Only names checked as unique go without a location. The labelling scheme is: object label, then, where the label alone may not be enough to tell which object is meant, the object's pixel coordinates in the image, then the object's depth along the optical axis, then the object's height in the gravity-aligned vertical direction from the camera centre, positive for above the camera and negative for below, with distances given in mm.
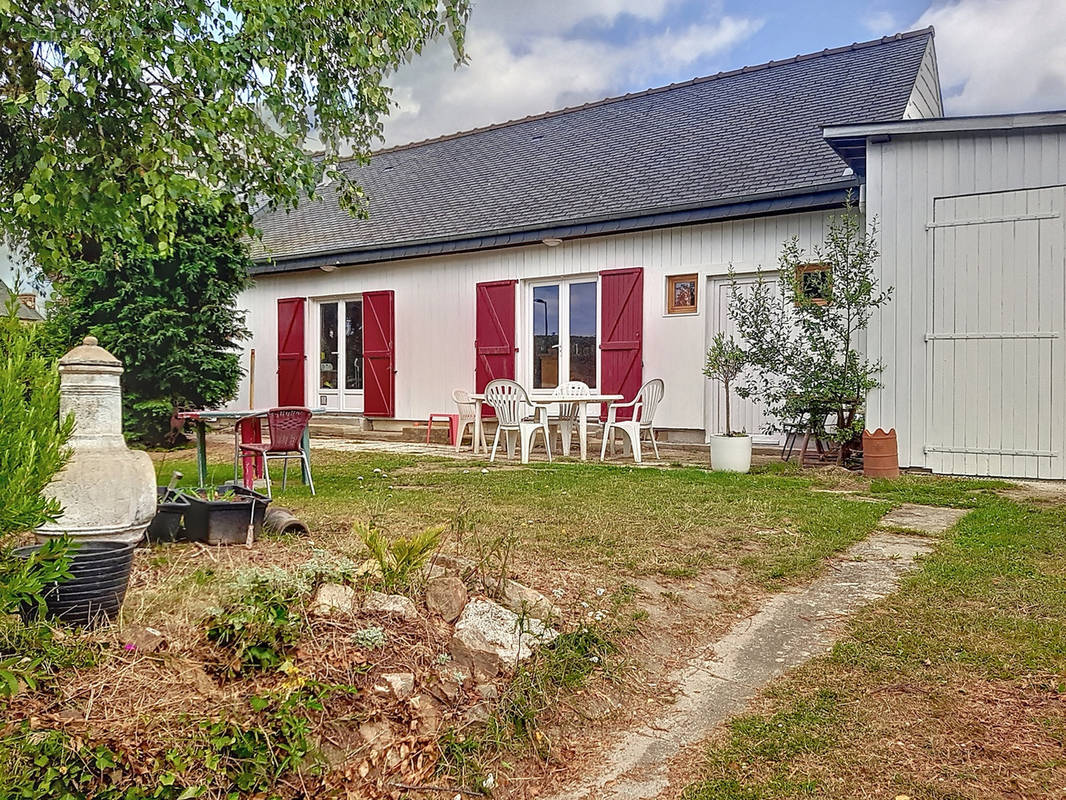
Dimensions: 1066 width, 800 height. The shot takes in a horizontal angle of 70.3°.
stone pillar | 2408 -240
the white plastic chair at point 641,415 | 8008 -197
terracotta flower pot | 6586 -493
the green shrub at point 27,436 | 1748 -104
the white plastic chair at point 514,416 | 7977 -202
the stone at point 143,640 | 2082 -684
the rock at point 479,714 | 2133 -903
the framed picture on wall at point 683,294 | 8781 +1224
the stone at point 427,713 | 2086 -885
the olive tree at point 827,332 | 6797 +639
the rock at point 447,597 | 2582 -697
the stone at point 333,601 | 2381 -661
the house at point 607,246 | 7707 +1926
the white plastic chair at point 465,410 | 9364 -170
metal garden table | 5594 -227
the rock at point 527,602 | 2646 -737
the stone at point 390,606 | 2477 -694
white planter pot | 6941 -510
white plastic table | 7754 -48
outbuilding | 6246 +961
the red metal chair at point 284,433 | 5418 -269
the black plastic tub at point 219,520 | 3521 -584
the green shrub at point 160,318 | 9219 +952
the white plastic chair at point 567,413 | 8594 -180
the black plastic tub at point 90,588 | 2160 -561
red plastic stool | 10070 -361
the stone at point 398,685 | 2121 -818
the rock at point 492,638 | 2346 -782
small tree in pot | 6953 -355
